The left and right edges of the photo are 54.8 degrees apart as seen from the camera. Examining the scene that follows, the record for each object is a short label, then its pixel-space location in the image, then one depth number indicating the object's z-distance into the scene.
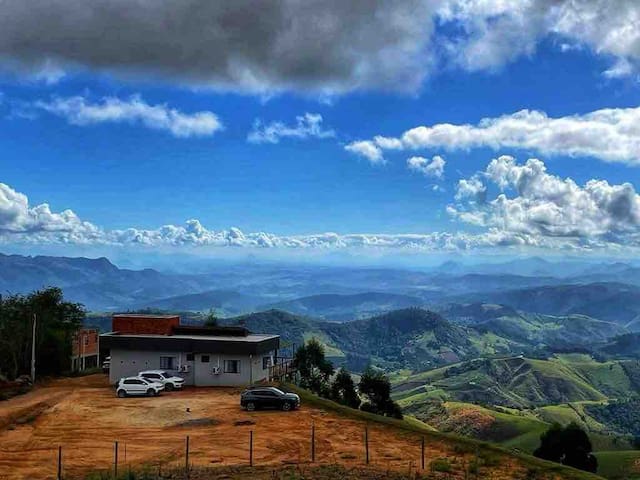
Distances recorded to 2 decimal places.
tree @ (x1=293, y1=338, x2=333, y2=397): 68.31
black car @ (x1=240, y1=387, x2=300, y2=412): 44.62
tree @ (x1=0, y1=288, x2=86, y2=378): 62.38
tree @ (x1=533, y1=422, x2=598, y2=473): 65.75
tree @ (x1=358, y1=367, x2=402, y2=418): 66.81
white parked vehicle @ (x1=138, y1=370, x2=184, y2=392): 53.57
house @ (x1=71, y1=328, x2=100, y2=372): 79.29
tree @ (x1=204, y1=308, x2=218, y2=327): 79.71
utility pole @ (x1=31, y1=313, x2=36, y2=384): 59.49
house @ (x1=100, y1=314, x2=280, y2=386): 55.22
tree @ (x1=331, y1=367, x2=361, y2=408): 65.56
